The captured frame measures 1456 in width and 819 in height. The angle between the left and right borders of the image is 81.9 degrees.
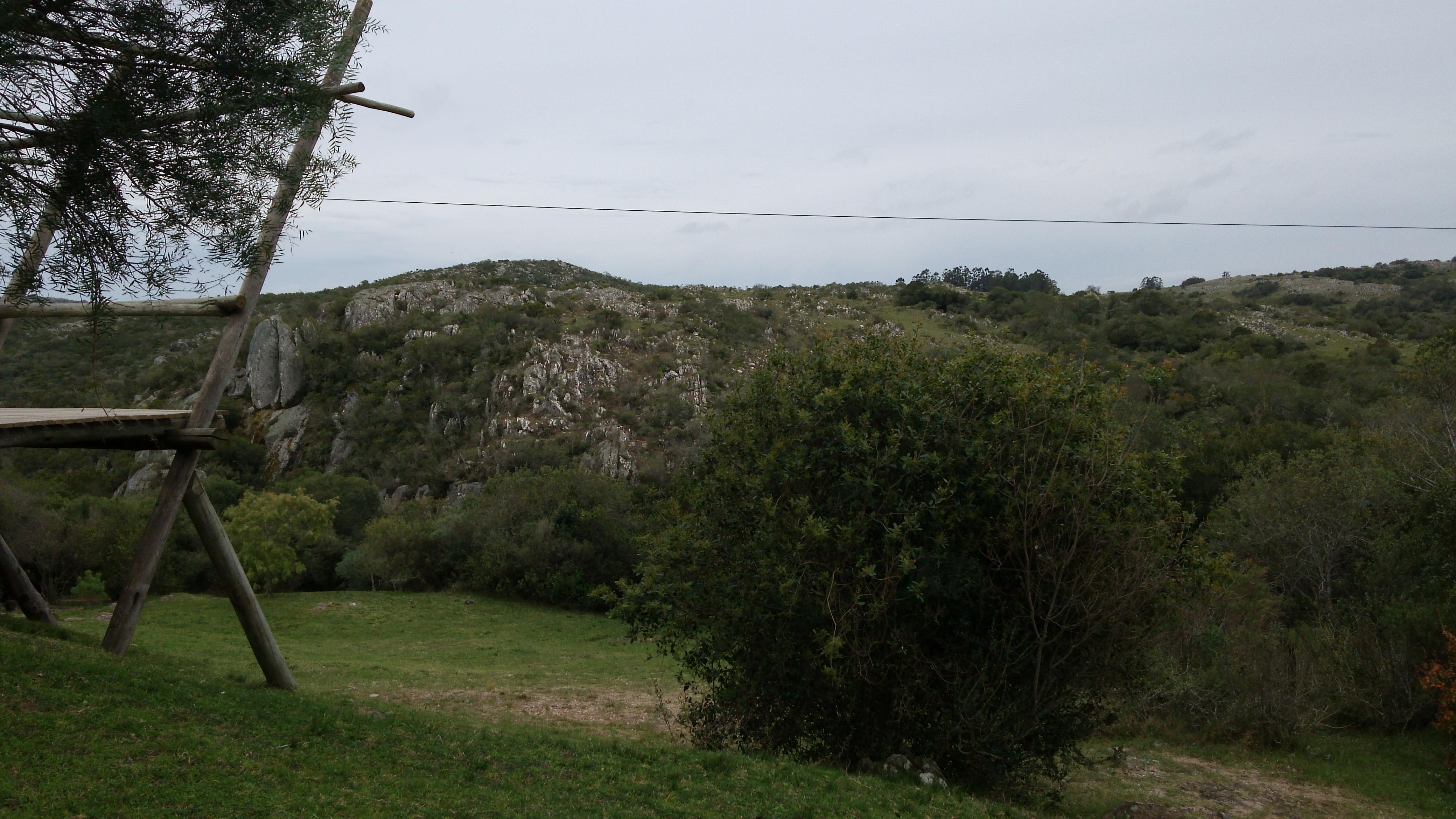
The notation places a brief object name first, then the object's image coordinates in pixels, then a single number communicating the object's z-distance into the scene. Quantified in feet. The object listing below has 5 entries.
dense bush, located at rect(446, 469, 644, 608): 105.70
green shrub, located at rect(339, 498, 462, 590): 110.52
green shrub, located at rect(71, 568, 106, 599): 88.99
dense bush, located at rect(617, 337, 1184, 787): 31.48
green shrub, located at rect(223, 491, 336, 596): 94.22
